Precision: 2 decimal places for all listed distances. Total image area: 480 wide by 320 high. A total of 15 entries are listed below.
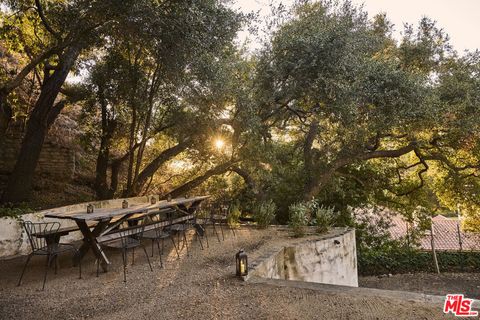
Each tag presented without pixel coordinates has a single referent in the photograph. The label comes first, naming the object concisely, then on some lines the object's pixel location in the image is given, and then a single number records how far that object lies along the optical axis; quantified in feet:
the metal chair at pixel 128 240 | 15.28
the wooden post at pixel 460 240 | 41.46
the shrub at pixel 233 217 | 27.96
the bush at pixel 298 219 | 23.92
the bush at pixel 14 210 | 20.35
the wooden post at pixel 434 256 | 40.11
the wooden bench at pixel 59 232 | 16.37
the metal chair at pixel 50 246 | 14.30
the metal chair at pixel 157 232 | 17.51
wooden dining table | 15.81
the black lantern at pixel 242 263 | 14.24
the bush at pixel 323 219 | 24.86
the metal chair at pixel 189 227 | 20.12
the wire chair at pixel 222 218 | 27.66
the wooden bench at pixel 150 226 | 17.10
